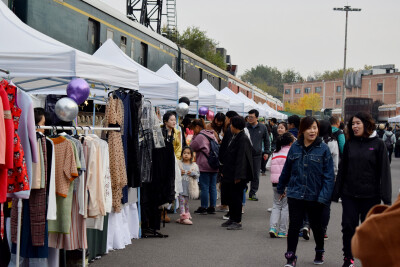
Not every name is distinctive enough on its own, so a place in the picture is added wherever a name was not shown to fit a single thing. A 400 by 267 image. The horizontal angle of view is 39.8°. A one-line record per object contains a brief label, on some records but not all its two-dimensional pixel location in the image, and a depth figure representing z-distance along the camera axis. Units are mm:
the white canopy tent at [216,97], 17358
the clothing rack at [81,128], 5521
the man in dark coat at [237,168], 9047
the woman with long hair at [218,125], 11266
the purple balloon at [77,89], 7176
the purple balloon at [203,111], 17484
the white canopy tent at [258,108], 27239
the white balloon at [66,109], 6082
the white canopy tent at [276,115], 35094
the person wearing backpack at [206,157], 10539
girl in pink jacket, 8500
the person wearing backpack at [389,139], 24984
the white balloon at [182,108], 12266
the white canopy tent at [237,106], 23162
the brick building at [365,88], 86812
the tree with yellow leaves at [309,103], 97619
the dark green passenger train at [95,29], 10234
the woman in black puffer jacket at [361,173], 6027
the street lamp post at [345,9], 42656
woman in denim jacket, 6426
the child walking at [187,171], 9977
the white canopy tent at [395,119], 38188
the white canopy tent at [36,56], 6645
